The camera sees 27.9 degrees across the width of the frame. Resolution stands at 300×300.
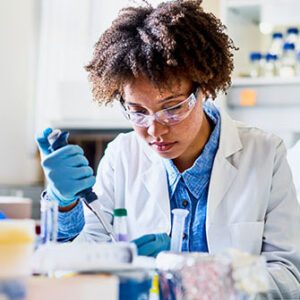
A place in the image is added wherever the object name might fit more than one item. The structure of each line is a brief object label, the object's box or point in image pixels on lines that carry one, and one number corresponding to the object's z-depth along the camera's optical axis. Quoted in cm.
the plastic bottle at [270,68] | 315
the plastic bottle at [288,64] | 308
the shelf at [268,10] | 301
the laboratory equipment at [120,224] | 120
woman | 154
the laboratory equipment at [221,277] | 87
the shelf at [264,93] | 303
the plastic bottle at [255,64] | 309
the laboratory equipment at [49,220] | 105
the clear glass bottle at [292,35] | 309
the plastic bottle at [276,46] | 318
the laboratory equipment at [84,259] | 86
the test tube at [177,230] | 127
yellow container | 80
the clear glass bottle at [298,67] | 310
